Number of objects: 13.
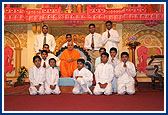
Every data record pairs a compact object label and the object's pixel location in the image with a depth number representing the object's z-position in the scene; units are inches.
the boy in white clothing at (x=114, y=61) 198.0
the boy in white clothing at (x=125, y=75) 178.2
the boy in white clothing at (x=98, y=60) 215.9
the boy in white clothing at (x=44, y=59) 211.2
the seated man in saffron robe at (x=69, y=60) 219.3
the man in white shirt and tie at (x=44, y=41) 259.9
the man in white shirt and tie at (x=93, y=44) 239.5
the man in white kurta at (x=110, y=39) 227.9
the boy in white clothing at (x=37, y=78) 181.2
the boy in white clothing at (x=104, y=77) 176.1
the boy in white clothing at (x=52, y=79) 185.3
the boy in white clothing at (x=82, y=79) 180.1
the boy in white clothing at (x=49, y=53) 229.8
